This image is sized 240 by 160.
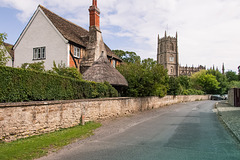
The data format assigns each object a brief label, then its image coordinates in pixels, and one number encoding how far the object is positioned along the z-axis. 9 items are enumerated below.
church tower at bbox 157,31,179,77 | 109.38
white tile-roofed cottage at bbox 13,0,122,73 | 20.52
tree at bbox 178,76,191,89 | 58.88
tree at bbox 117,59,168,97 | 20.22
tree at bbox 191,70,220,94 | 69.88
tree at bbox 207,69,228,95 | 73.19
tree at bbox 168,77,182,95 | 35.69
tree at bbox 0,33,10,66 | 14.45
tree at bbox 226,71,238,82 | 91.88
